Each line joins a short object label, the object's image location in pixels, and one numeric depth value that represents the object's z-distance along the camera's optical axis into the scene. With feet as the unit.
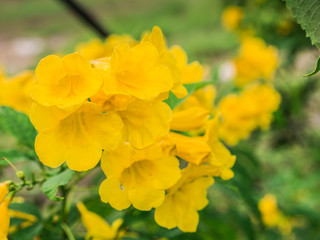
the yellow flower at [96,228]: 1.33
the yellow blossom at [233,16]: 3.63
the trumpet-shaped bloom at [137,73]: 1.05
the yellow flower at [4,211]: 1.13
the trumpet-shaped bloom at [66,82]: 1.04
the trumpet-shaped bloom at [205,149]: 1.14
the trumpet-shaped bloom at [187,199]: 1.15
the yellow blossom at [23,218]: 1.34
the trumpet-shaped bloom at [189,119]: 1.21
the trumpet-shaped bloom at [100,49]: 2.08
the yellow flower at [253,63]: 2.51
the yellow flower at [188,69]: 1.38
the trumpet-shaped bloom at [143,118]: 1.07
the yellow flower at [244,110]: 2.28
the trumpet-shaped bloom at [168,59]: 1.10
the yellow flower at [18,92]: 1.70
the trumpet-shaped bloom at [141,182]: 1.10
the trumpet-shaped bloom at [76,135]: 1.06
